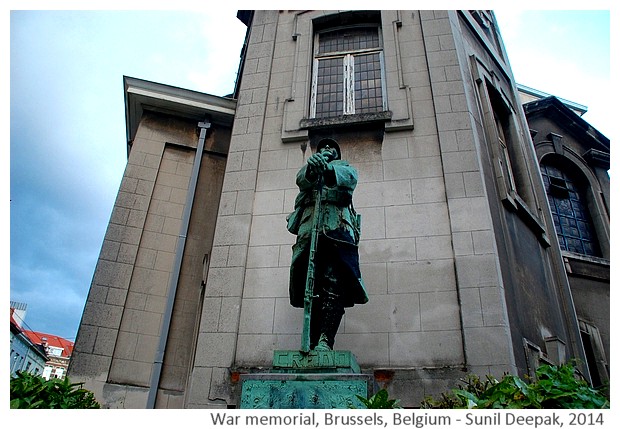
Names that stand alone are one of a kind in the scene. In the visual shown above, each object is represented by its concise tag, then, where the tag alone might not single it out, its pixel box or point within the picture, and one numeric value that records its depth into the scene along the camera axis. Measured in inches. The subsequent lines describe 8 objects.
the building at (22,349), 1600.6
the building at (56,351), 2991.9
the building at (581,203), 462.7
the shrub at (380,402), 139.7
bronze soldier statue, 196.2
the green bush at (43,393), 175.2
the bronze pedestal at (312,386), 159.9
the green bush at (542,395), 136.9
